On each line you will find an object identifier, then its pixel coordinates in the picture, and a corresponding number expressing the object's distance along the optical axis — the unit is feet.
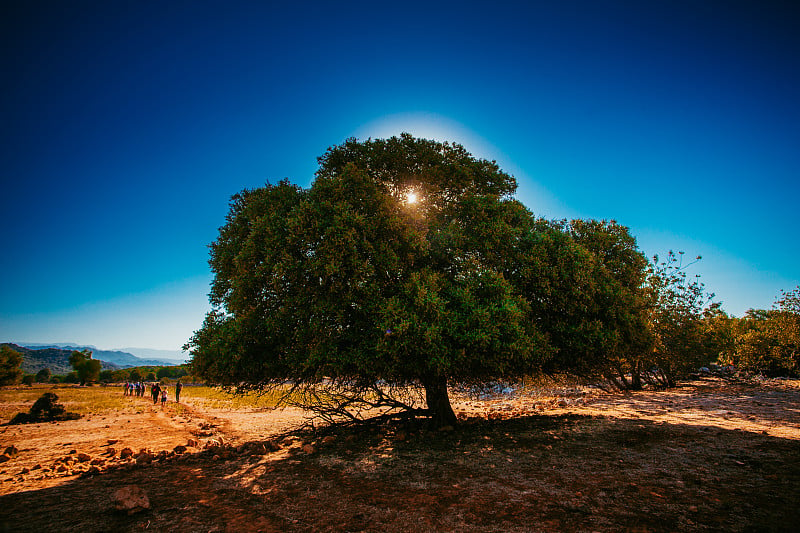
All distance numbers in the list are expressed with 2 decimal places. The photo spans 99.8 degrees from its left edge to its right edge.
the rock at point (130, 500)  20.27
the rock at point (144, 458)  32.90
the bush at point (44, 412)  67.26
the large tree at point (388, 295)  32.01
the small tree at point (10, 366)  175.01
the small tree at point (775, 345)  87.45
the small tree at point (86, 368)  268.21
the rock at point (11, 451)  36.76
